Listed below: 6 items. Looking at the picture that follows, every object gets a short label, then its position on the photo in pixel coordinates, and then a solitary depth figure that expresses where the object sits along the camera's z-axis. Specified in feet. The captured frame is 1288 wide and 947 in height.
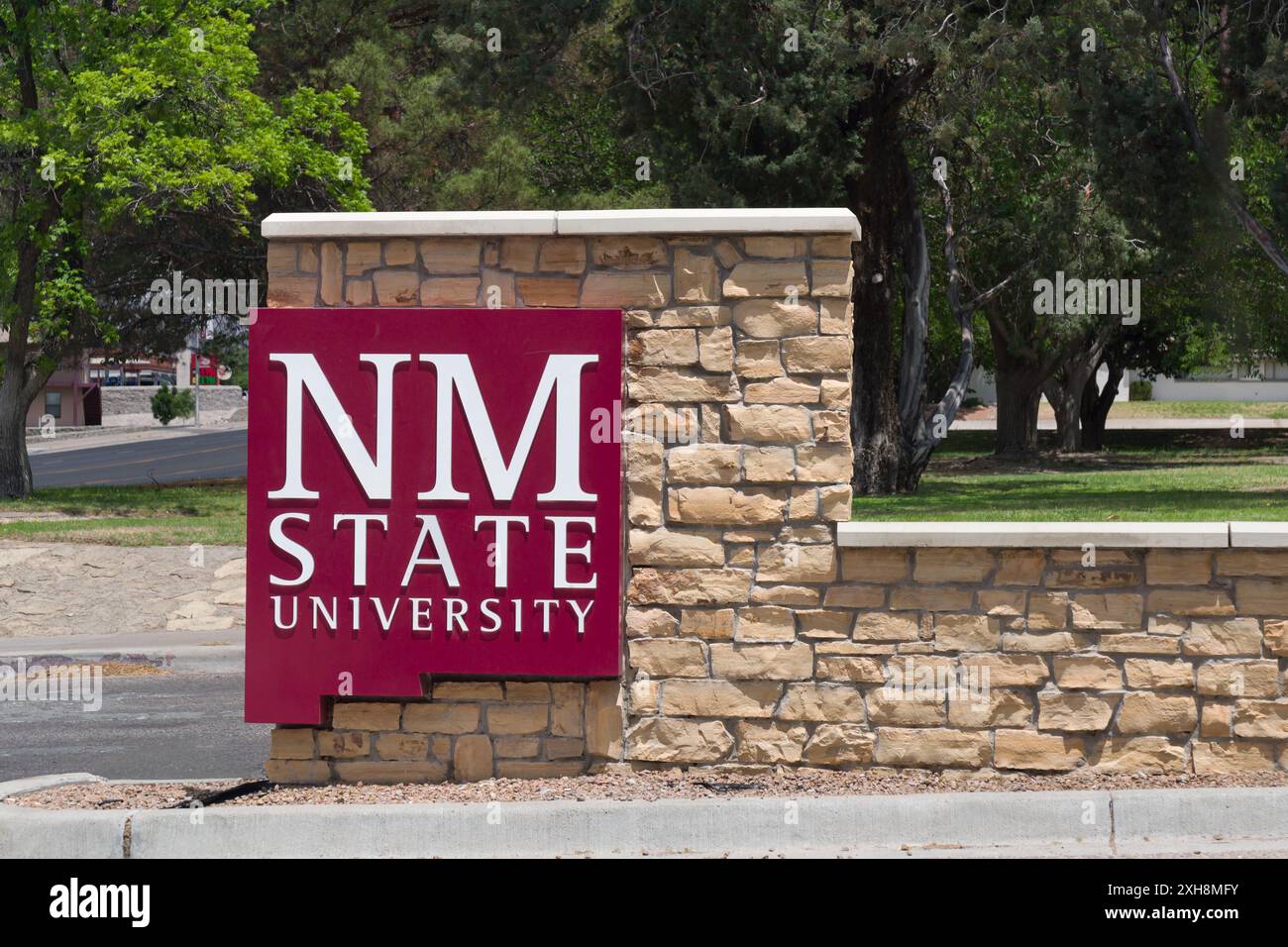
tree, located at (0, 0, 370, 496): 64.64
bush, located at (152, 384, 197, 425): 209.56
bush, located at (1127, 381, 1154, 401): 250.16
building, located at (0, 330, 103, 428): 207.72
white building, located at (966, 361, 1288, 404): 234.99
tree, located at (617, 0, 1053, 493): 68.18
